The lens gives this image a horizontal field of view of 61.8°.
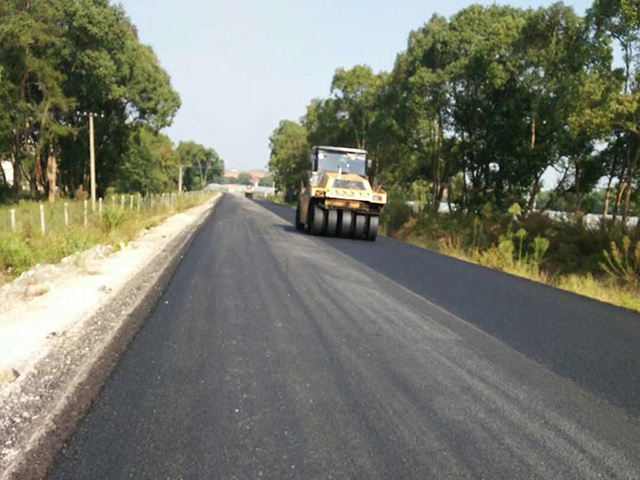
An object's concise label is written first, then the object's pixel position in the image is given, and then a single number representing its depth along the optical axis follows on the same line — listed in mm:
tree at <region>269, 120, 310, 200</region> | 62219
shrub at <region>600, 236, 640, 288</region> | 10305
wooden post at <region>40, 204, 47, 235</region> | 13305
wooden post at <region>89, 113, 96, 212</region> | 26789
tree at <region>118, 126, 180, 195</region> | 50700
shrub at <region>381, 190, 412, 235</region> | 23766
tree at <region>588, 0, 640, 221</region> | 15133
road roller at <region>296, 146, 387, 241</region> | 17203
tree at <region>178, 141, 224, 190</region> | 128250
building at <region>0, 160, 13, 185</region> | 72750
